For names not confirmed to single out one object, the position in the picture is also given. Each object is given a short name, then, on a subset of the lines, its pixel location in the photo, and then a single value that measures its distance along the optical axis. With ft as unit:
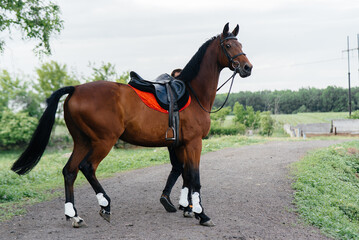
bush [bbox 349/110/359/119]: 104.59
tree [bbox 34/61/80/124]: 140.56
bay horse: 15.02
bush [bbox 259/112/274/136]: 112.37
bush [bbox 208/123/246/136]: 116.47
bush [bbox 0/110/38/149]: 116.57
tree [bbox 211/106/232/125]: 123.54
